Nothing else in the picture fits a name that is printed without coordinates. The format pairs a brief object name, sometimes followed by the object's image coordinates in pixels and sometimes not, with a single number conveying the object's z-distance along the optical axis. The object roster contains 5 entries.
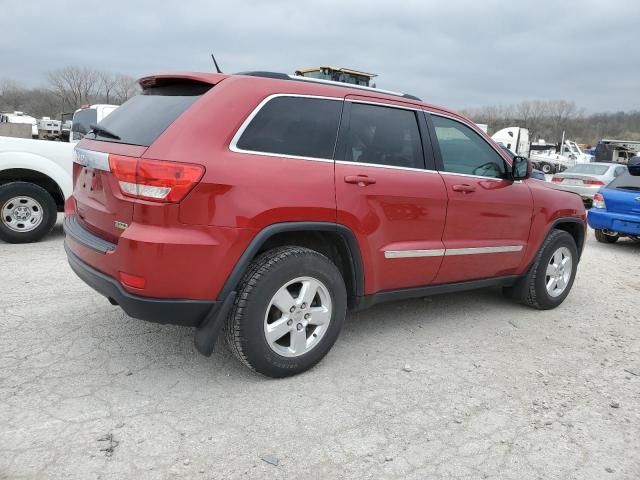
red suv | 2.65
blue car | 8.34
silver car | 13.80
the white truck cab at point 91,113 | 11.06
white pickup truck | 6.09
